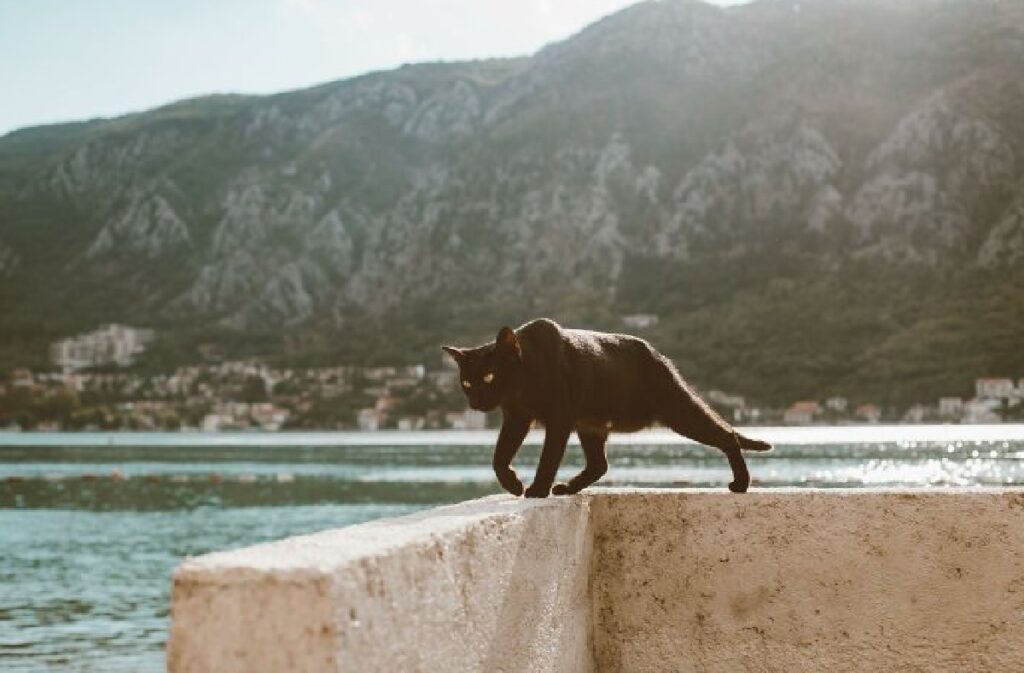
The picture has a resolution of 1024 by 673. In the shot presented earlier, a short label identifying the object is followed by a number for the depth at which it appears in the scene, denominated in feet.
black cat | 13.29
